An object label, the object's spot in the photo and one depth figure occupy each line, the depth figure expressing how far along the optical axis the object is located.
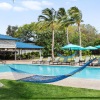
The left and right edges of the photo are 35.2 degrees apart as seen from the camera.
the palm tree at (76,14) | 21.80
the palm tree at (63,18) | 22.11
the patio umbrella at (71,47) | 15.93
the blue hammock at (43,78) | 5.82
